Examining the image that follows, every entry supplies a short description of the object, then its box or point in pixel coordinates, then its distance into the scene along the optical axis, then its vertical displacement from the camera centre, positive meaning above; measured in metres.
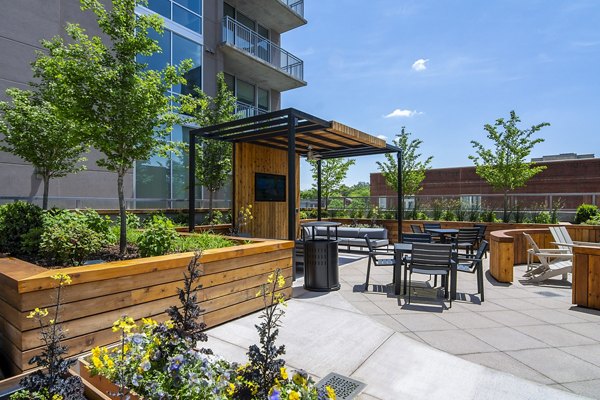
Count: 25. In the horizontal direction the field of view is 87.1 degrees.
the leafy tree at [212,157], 10.23 +1.31
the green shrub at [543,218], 10.70 -0.67
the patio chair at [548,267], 6.59 -1.46
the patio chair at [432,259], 5.08 -0.99
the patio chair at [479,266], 5.31 -1.18
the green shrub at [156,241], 4.15 -0.59
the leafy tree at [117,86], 4.24 +1.53
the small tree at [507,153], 12.09 +1.79
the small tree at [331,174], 15.55 +1.16
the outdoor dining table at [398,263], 5.59 -1.17
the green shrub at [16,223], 4.55 -0.42
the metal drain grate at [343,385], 2.48 -1.56
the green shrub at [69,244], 3.72 -0.58
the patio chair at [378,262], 5.92 -1.24
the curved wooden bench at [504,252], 6.63 -1.24
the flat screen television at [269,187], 9.24 +0.31
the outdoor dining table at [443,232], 8.77 -0.95
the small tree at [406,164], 14.66 +1.59
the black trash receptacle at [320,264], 5.62 -1.19
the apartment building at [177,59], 8.45 +5.36
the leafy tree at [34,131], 6.54 +1.35
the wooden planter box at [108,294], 2.55 -0.98
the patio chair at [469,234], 9.05 -1.04
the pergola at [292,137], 6.04 +1.60
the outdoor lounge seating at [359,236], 10.02 -1.28
